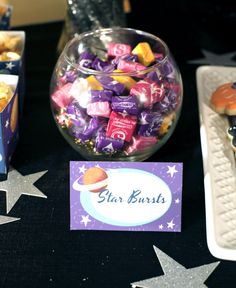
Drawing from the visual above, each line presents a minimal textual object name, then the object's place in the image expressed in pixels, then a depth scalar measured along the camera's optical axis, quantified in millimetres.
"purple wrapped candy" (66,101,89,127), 753
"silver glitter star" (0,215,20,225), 733
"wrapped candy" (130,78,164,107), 740
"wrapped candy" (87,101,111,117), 735
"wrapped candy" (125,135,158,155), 762
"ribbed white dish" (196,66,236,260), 673
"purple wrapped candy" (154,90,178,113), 767
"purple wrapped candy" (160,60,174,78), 765
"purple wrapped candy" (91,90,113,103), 736
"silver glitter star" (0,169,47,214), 773
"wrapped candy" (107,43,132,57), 840
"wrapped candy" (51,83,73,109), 772
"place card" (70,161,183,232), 683
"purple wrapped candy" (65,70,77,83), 759
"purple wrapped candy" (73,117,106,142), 744
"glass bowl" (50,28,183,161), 736
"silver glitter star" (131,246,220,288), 636
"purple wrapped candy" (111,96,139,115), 731
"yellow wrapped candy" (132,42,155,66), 820
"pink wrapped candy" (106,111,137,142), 731
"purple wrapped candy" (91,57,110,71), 807
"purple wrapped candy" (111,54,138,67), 797
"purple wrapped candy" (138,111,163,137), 744
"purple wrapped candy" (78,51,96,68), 812
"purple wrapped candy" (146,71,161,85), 746
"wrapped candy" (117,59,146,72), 773
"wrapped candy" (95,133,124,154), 748
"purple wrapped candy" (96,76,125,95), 734
